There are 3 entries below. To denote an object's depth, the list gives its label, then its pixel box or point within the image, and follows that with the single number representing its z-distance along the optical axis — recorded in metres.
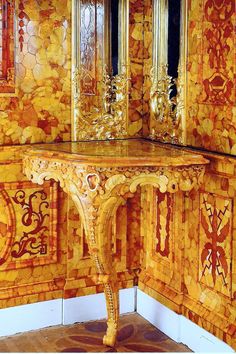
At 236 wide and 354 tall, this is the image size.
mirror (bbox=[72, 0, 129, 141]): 3.80
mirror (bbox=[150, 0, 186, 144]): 3.61
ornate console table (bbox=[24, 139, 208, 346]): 3.14
